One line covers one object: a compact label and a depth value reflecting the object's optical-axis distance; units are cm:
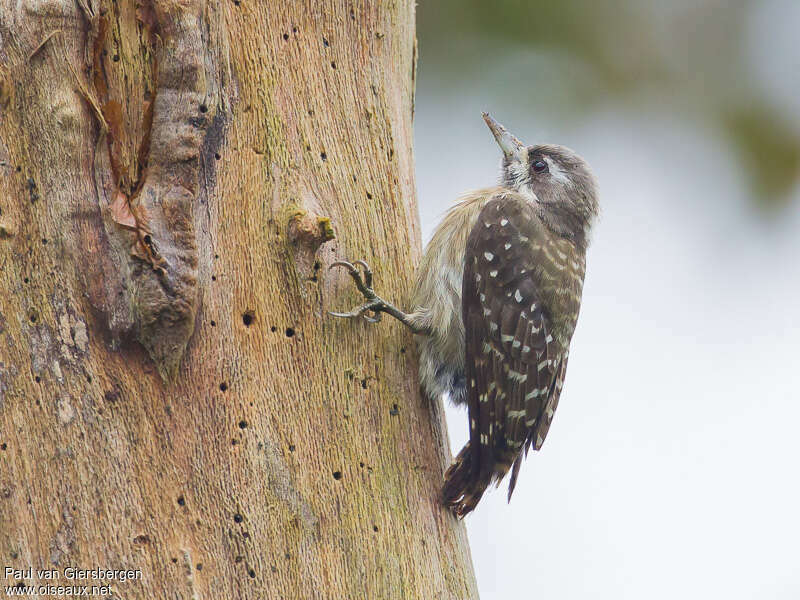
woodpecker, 655
